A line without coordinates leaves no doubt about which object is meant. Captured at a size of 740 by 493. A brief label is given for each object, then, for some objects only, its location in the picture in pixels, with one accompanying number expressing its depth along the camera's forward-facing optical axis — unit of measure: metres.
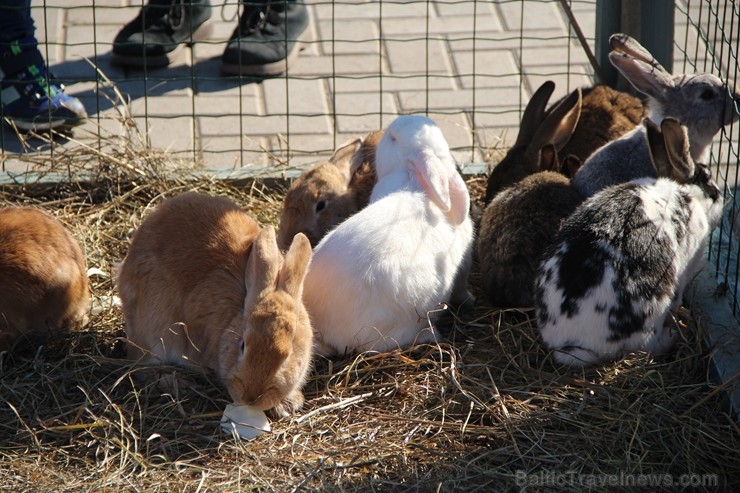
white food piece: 6.46
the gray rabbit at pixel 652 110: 8.54
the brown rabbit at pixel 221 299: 6.16
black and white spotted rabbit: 6.83
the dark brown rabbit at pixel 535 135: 8.95
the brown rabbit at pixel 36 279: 7.20
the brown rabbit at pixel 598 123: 9.50
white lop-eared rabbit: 7.00
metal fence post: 9.78
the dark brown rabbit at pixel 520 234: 7.70
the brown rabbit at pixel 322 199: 8.41
